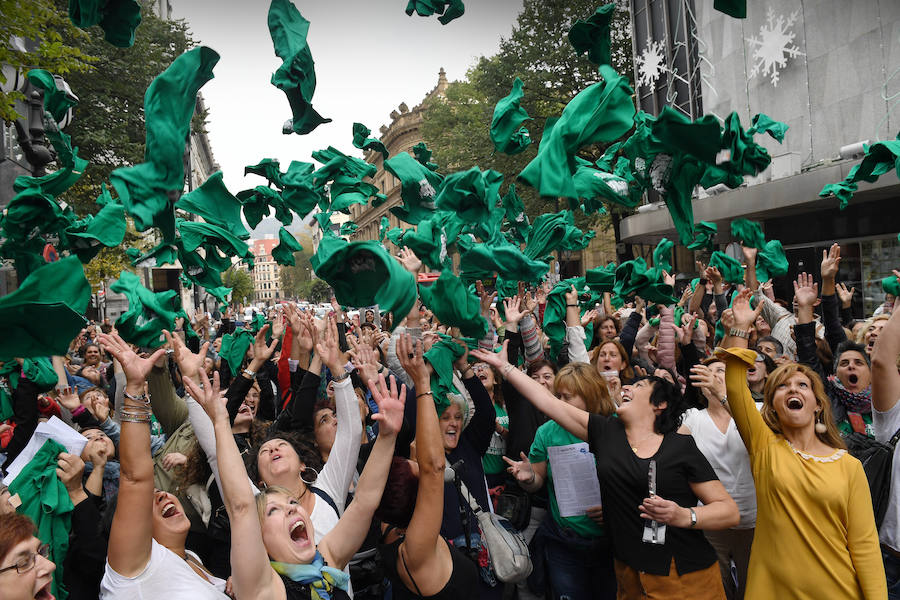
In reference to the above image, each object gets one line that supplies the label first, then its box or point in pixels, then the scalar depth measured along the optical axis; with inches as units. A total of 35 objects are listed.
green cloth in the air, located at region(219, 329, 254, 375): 199.6
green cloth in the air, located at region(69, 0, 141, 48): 73.4
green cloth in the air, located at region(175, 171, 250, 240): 110.7
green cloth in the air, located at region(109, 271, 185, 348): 116.5
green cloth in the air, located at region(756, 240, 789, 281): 218.4
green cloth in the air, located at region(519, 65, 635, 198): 92.4
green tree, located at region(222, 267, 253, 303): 1704.0
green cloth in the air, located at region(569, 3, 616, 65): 96.9
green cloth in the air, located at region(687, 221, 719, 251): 200.5
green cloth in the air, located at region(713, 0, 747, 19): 76.4
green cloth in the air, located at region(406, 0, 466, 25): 91.1
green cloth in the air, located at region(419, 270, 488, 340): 105.6
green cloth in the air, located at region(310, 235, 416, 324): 86.8
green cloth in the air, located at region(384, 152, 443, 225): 128.0
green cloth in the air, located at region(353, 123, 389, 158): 152.7
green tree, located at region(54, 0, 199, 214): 582.6
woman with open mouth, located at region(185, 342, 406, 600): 81.6
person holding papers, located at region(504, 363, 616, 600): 131.3
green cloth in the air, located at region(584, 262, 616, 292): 198.7
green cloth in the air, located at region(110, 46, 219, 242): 78.5
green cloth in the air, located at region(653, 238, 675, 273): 197.0
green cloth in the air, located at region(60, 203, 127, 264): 106.9
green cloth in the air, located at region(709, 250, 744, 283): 219.9
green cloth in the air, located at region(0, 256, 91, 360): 70.9
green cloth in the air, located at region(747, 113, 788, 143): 134.0
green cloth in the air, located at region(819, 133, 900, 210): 150.3
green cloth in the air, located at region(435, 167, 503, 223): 115.0
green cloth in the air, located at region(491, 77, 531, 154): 114.5
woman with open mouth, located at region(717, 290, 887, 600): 105.0
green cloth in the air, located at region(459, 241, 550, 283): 115.1
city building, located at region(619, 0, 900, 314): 513.3
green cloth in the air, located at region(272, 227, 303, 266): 148.4
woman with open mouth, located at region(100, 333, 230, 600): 85.7
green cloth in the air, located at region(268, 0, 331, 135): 88.0
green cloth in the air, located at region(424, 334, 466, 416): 114.2
